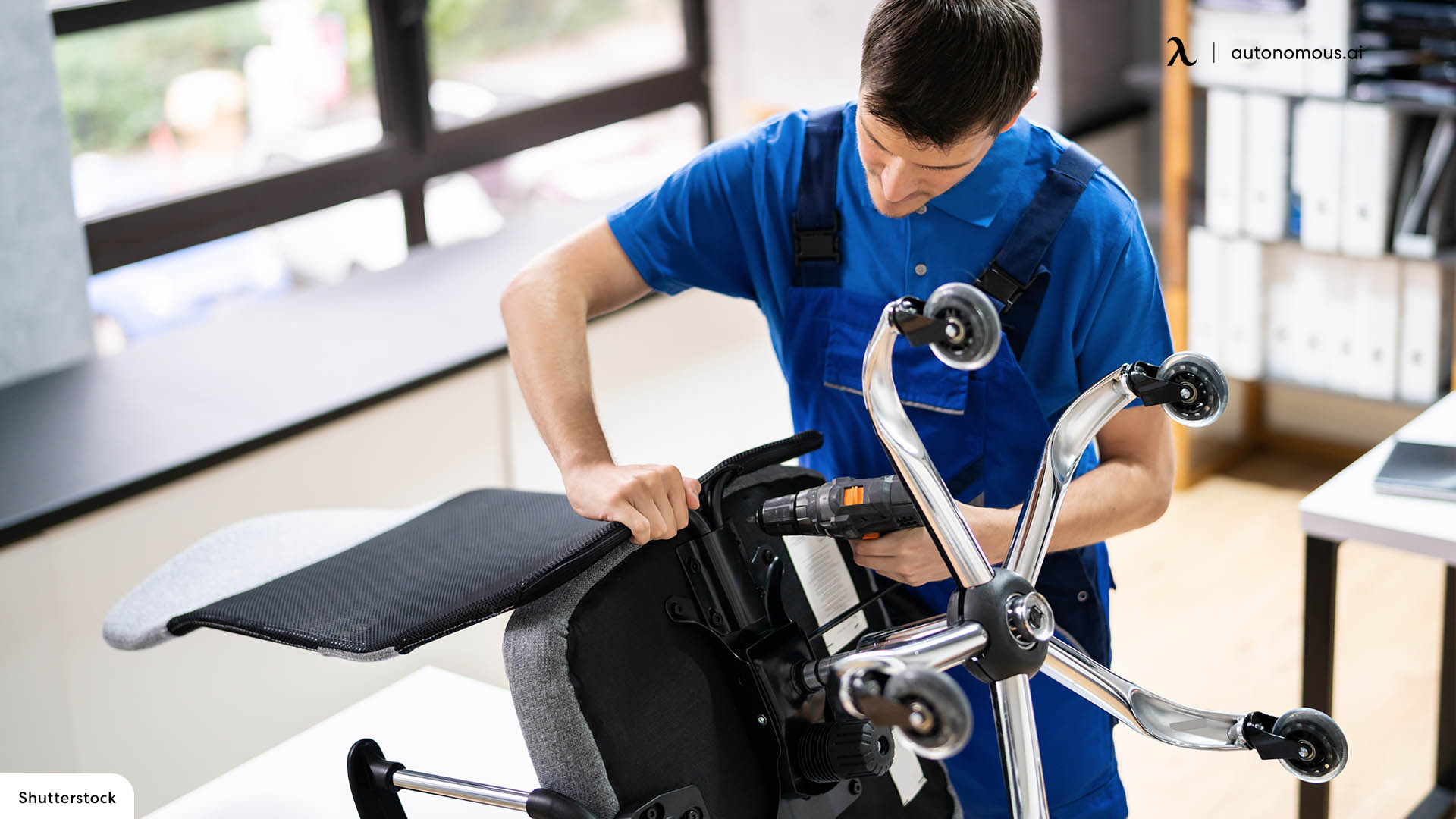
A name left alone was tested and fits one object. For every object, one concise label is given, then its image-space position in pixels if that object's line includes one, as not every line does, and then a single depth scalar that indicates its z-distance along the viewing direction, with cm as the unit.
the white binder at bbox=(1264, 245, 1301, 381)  341
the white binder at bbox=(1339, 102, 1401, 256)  308
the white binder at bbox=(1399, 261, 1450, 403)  317
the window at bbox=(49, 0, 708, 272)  287
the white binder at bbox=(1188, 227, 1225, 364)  345
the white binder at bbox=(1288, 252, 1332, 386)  336
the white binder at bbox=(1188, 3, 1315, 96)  312
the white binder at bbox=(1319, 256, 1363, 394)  332
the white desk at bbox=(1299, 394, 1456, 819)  182
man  137
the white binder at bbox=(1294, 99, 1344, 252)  315
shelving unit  335
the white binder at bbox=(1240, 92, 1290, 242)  323
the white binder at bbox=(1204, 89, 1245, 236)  328
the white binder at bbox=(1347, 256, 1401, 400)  324
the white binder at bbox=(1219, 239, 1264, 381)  340
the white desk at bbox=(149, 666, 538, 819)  147
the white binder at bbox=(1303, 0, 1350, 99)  305
